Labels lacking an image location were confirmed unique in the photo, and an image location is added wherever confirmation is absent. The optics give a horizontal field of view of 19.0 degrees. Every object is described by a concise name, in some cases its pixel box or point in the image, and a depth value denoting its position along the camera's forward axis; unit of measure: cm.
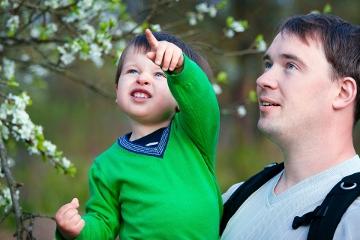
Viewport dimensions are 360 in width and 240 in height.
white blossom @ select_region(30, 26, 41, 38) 628
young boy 321
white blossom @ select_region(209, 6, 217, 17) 636
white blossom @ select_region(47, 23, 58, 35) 597
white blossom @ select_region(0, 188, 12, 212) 450
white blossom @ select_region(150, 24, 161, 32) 535
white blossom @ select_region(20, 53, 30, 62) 725
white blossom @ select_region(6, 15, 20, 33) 563
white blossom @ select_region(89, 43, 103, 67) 532
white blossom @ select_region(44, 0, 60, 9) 558
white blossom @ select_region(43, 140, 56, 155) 483
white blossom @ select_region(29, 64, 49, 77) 673
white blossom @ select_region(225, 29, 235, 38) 615
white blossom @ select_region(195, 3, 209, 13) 650
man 324
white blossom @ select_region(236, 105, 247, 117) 658
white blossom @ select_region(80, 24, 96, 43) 550
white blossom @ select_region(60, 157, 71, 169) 495
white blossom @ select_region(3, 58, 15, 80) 582
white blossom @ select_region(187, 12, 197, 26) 654
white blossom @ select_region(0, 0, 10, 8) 524
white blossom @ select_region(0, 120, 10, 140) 469
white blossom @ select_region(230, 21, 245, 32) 606
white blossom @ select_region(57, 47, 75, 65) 559
